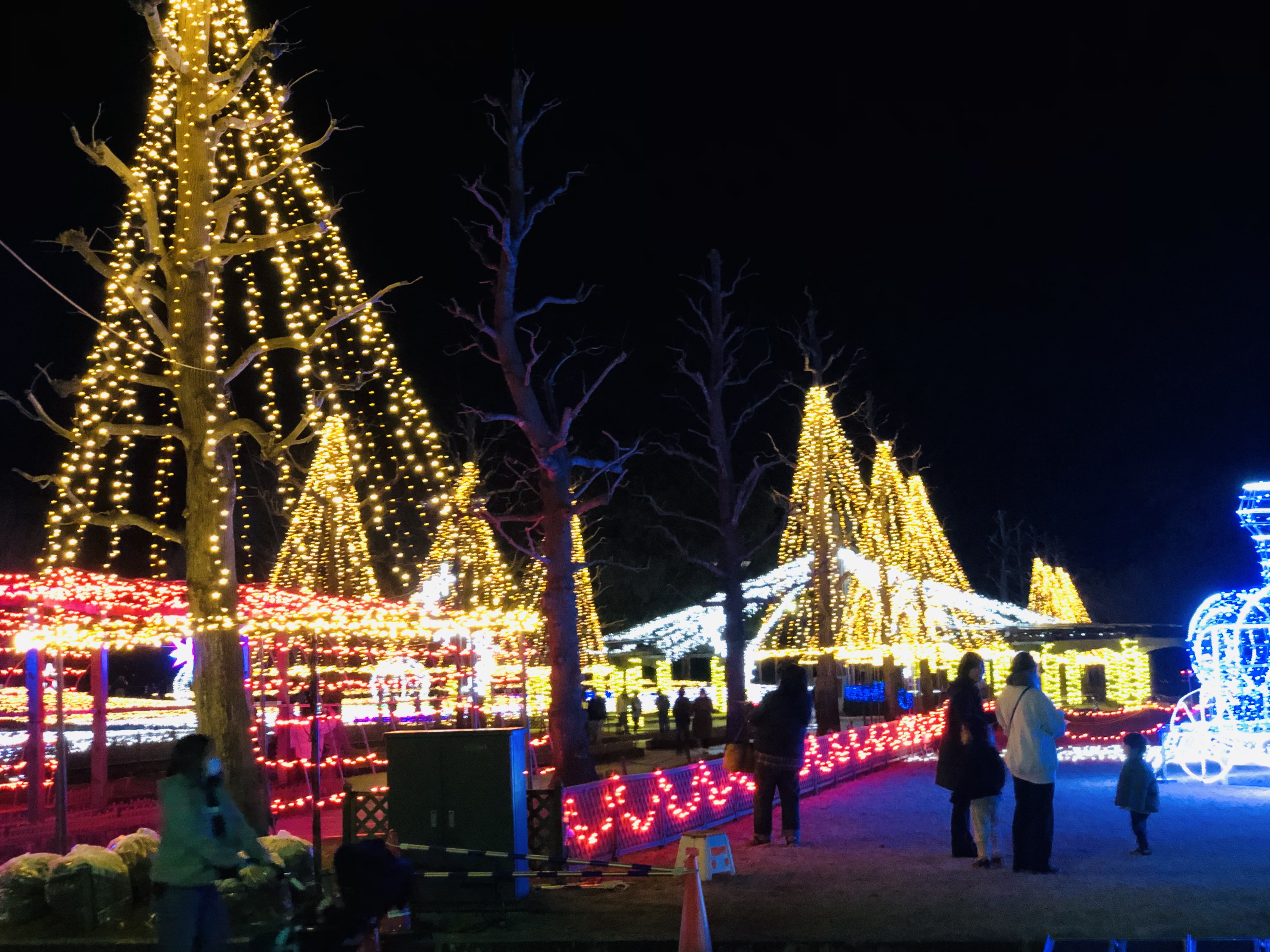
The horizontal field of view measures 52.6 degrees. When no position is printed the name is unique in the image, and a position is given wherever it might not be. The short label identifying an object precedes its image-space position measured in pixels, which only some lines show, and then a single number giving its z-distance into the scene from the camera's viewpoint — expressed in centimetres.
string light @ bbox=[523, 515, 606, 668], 3788
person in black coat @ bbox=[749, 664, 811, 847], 1203
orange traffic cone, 731
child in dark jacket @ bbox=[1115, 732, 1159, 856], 1069
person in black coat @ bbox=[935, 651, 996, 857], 1052
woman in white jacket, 983
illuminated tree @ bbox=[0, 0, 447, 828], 1149
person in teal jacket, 602
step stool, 985
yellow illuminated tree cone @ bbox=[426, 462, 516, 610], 3195
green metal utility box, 925
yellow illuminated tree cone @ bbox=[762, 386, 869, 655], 2838
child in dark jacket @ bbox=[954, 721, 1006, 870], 1022
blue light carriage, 1727
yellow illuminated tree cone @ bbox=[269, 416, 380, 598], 2912
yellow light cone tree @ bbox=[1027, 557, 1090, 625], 6019
